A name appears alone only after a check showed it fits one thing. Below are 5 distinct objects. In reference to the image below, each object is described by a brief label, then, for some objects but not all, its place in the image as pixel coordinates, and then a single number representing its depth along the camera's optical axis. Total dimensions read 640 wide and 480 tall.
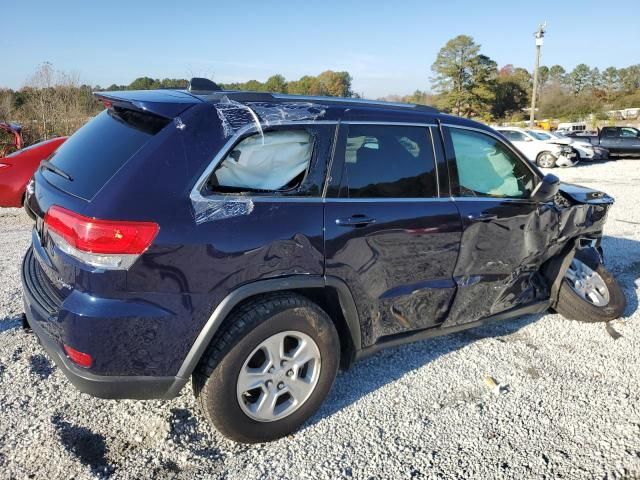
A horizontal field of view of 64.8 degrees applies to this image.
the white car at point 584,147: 19.58
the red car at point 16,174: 7.13
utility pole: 30.75
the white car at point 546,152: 18.80
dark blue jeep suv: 2.26
